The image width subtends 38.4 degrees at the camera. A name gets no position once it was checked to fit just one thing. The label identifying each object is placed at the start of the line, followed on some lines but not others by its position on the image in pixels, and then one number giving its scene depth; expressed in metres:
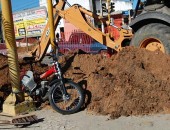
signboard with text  29.37
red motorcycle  4.99
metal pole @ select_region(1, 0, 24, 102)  5.20
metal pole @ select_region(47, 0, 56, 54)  6.08
